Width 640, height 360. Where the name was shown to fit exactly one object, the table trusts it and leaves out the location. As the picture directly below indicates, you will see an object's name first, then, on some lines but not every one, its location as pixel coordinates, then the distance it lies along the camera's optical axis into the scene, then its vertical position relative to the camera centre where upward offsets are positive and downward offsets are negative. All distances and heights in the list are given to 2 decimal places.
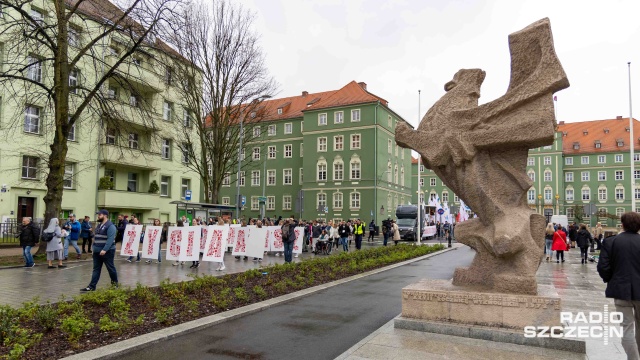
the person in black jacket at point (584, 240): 19.84 -1.34
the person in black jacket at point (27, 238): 15.02 -1.05
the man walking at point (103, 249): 10.35 -0.99
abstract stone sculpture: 7.07 +1.05
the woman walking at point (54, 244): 14.81 -1.26
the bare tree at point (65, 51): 17.45 +6.39
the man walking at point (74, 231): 18.48 -1.01
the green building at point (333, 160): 57.47 +7.04
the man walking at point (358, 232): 26.26 -1.37
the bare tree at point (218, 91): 28.53 +7.89
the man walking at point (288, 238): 17.17 -1.14
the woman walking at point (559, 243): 19.67 -1.46
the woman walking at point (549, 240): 20.44 -1.41
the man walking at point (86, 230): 19.98 -1.02
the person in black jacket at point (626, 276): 4.86 -0.74
